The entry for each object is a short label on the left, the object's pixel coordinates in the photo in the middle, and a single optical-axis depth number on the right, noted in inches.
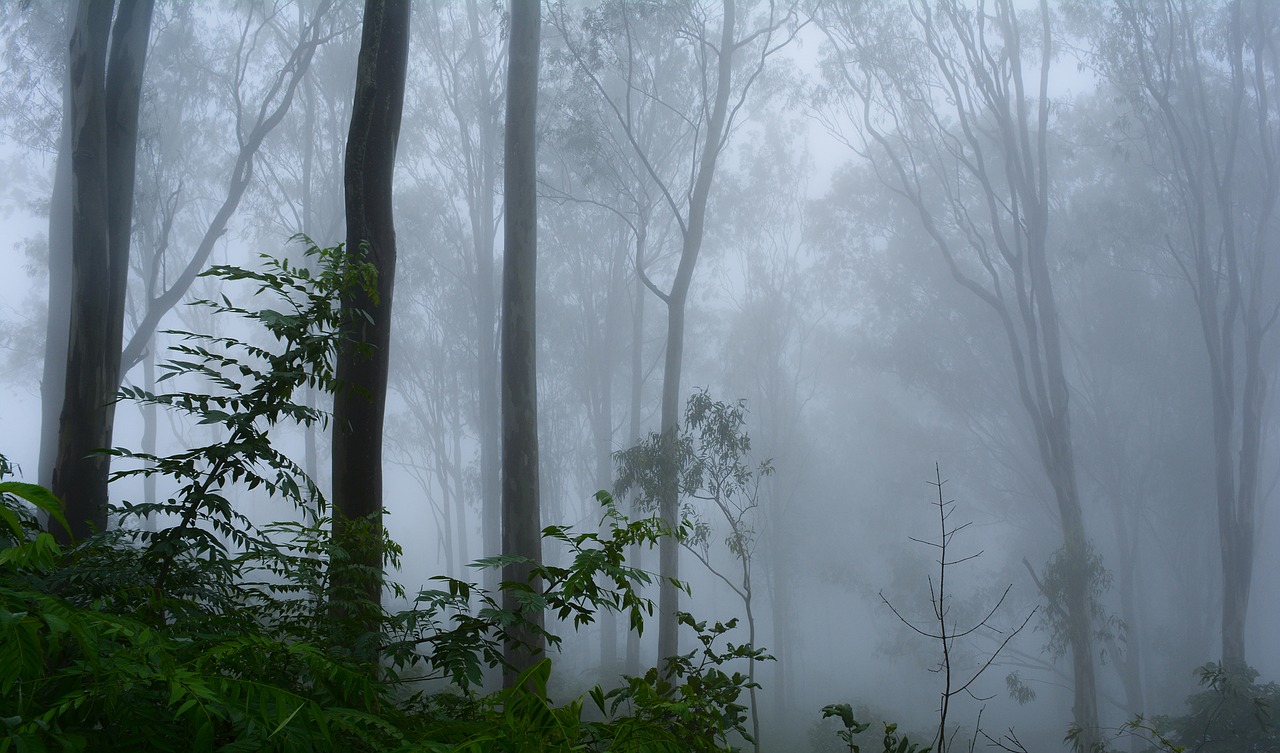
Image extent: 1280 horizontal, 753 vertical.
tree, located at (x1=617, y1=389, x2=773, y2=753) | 331.3
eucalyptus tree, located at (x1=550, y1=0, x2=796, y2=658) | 355.6
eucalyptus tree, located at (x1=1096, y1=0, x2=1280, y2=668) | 358.0
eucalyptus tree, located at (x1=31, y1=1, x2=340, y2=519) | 295.4
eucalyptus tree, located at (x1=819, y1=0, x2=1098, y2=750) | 368.5
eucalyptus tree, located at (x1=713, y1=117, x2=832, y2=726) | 722.8
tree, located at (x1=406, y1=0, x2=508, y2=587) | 599.5
